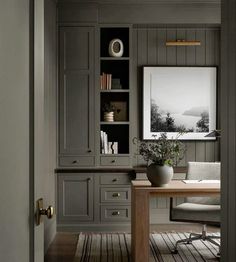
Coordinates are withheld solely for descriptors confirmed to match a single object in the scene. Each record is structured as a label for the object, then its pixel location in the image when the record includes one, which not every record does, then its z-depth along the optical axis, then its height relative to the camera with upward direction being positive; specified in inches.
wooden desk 159.6 -27.1
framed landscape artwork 239.3 +12.4
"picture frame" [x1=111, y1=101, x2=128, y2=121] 237.5 +7.8
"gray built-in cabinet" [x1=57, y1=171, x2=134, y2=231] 225.3 -36.4
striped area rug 178.5 -50.0
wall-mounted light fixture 231.8 +40.6
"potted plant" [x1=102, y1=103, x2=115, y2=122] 230.4 +6.4
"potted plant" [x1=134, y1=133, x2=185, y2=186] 163.6 -12.7
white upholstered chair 179.9 -31.9
